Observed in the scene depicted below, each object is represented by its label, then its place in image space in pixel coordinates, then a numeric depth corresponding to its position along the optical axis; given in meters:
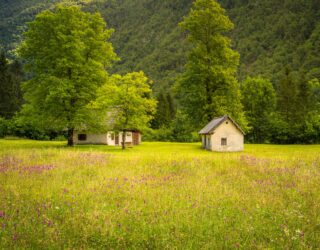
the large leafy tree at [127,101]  40.06
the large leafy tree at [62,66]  37.50
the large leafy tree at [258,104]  70.94
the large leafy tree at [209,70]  46.50
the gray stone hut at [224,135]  40.97
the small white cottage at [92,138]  53.19
